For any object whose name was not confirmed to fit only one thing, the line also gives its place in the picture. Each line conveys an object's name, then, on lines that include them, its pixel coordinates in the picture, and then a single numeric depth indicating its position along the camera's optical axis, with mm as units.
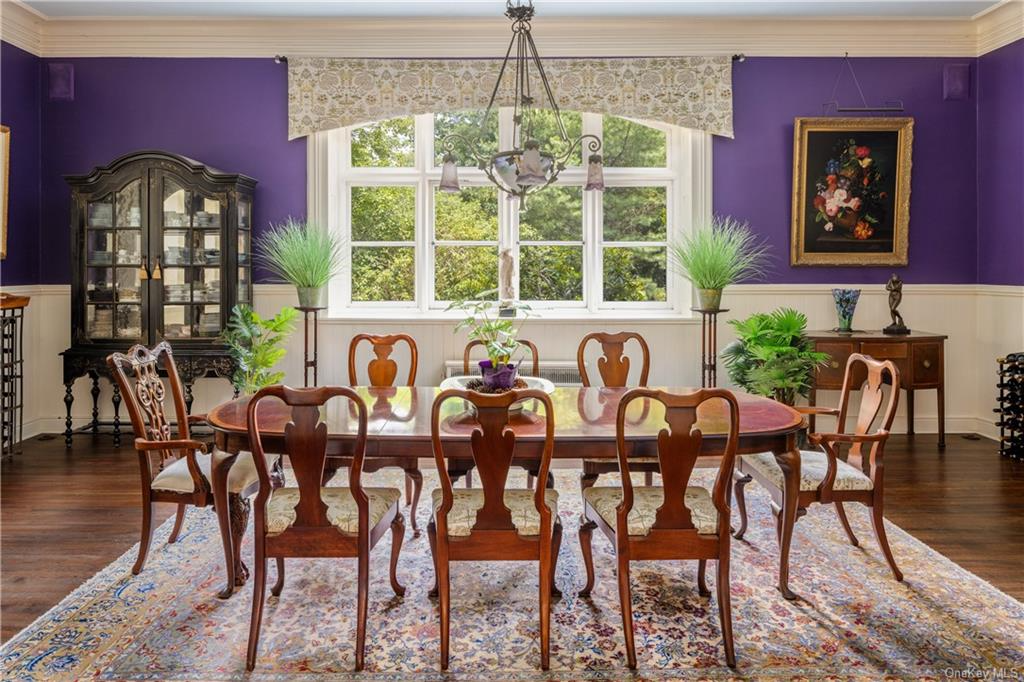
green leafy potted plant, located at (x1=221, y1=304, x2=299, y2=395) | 5055
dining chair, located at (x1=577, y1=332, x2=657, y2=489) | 3873
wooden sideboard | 5117
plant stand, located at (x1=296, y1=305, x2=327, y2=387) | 5297
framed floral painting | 5570
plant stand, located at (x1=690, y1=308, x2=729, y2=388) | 5307
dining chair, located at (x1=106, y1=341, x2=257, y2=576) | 2814
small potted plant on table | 2902
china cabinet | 5195
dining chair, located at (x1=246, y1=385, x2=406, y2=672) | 2330
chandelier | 2791
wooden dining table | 2530
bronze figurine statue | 5336
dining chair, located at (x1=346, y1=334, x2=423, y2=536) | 3912
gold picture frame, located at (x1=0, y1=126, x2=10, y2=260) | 5055
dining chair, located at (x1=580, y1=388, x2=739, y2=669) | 2330
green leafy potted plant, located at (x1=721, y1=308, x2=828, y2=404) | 4781
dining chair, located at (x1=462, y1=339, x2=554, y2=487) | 3630
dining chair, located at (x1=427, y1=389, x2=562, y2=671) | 2314
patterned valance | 5539
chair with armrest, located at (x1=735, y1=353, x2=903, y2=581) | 2881
